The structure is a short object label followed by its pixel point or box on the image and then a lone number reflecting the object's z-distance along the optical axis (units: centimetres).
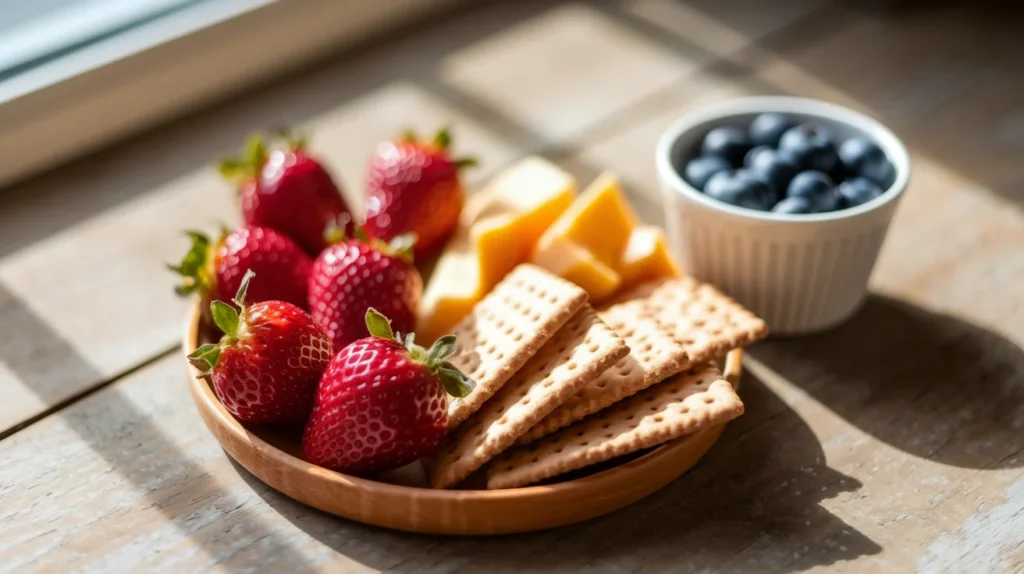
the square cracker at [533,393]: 61
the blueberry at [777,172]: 69
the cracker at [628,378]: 61
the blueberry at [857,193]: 68
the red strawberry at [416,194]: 69
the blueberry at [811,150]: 69
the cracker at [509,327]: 62
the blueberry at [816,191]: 67
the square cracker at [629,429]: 60
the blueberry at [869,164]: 69
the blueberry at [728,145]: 70
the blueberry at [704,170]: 69
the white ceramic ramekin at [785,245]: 67
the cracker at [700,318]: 64
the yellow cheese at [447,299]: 66
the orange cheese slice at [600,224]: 67
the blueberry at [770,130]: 70
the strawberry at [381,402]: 60
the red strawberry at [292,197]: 68
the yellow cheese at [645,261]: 68
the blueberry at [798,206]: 67
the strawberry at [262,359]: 61
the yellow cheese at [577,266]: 66
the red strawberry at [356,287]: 64
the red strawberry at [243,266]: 65
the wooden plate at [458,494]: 60
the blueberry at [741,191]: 68
